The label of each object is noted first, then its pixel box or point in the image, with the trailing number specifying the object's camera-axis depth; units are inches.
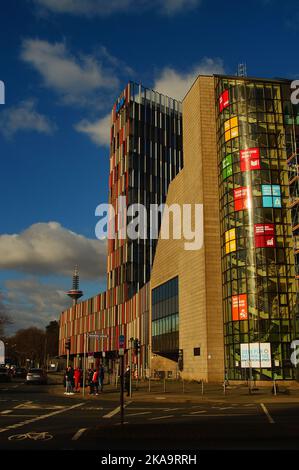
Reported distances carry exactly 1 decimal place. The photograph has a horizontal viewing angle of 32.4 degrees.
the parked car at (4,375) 2155.5
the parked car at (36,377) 1952.5
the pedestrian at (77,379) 1440.1
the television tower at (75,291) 5693.9
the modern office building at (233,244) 1786.4
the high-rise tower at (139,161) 3863.2
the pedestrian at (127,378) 1297.0
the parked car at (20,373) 3030.5
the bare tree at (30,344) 6535.4
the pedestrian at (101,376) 1364.2
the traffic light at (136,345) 1551.6
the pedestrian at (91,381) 1277.3
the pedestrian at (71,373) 1338.7
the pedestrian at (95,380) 1270.9
